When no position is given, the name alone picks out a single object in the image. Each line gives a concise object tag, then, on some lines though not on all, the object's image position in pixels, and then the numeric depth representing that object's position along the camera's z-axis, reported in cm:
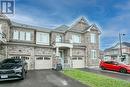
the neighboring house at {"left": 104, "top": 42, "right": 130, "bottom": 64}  2519
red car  1084
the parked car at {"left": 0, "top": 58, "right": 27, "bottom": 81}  601
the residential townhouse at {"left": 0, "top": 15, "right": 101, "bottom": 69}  1204
